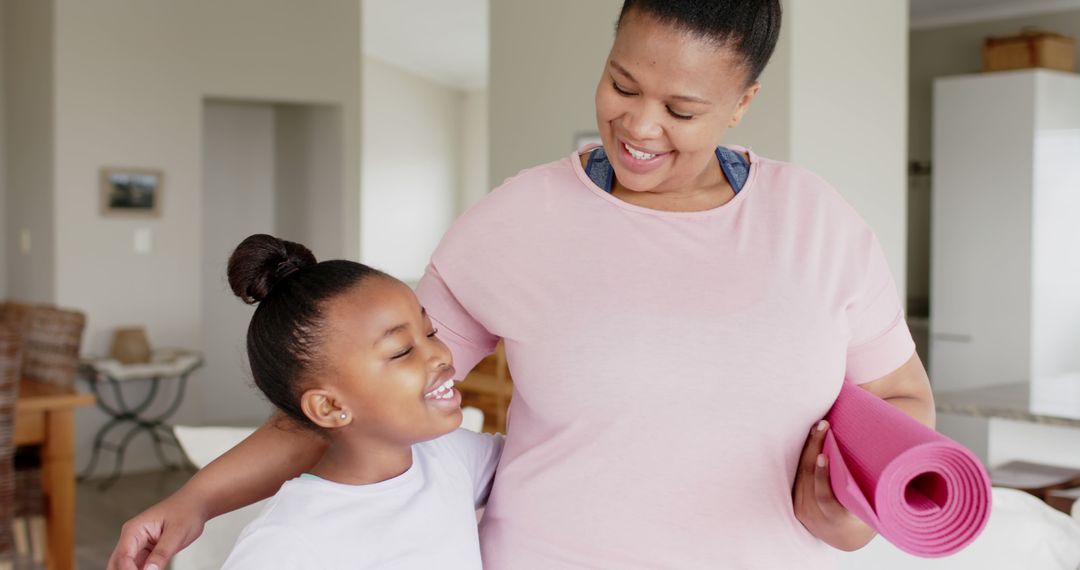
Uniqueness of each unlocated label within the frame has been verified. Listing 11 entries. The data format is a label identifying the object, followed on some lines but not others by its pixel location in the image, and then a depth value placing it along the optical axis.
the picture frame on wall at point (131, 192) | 5.85
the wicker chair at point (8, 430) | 3.01
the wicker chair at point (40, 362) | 3.70
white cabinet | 5.64
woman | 1.11
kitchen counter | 2.70
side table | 5.61
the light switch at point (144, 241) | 5.97
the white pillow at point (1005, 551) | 1.98
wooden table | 3.66
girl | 1.20
